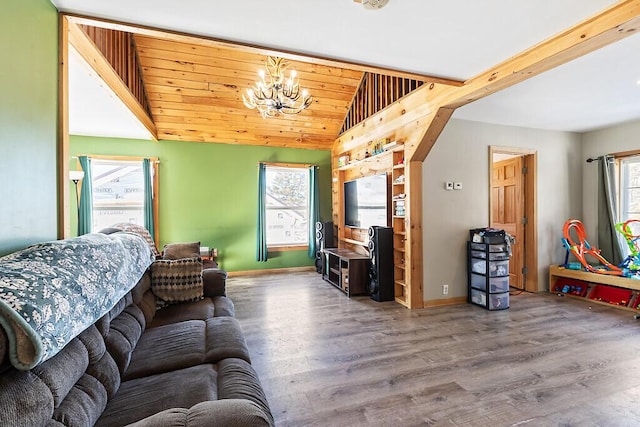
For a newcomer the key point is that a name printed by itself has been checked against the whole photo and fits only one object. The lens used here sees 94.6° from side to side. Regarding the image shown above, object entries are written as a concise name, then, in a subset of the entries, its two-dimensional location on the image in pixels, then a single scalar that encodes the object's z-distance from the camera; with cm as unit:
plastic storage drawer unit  368
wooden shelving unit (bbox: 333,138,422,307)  383
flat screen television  438
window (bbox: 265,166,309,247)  595
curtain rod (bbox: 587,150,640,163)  411
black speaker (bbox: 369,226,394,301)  406
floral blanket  88
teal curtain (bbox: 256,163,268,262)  568
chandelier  346
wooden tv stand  432
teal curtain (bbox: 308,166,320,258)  602
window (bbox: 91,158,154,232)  508
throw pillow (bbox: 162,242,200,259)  347
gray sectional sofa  92
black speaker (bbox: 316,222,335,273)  575
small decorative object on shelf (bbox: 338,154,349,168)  541
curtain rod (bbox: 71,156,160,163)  496
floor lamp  395
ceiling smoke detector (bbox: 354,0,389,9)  166
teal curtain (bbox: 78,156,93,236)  478
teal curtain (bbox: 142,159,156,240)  512
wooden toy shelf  364
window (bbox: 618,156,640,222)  420
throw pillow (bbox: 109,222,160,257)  355
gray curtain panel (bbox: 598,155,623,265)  428
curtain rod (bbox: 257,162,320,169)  580
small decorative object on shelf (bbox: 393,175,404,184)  393
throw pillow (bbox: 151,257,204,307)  253
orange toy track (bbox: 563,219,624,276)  402
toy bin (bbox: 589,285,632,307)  373
